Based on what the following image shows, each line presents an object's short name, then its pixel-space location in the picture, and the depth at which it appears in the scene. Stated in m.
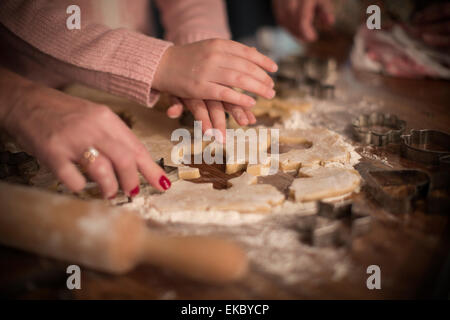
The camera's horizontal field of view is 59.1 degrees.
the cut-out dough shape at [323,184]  0.81
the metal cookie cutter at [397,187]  0.76
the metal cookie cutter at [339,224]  0.68
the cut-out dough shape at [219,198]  0.78
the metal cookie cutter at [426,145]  0.94
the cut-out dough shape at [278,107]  1.29
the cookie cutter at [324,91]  1.40
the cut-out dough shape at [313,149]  0.94
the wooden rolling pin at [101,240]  0.58
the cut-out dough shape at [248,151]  0.95
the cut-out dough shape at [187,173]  0.92
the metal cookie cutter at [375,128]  1.05
